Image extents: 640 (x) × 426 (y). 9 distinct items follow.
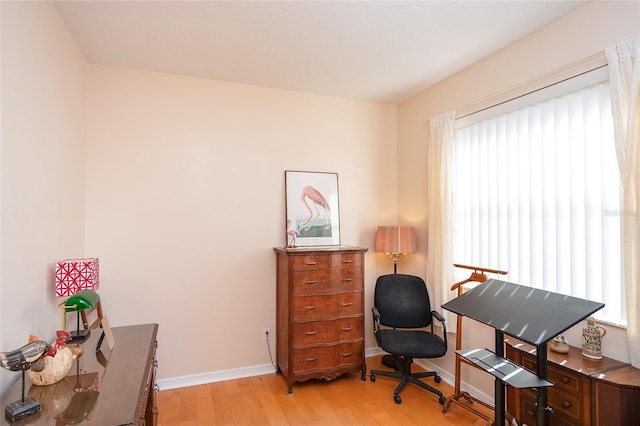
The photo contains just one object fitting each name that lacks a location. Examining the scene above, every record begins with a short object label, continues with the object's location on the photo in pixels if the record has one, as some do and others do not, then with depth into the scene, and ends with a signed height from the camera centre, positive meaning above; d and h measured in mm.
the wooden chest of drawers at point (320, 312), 3047 -897
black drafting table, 1631 -559
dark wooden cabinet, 1660 -931
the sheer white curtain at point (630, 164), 1846 +287
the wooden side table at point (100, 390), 1285 -760
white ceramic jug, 1971 -736
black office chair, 2914 -1074
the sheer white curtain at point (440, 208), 3156 +83
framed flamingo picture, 3523 +93
